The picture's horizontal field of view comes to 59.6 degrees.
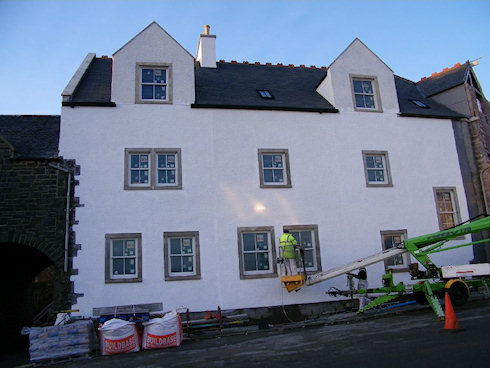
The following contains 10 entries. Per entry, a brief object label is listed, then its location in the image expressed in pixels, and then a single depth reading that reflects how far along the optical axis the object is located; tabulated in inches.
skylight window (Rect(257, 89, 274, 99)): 649.6
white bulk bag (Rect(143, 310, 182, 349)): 425.7
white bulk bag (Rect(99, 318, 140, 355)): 413.1
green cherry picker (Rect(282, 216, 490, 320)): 471.2
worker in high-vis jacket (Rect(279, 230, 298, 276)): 519.5
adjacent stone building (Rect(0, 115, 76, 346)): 507.5
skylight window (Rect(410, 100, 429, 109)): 715.0
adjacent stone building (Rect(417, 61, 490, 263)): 665.0
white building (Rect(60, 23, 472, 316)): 531.2
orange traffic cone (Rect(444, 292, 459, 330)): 366.0
